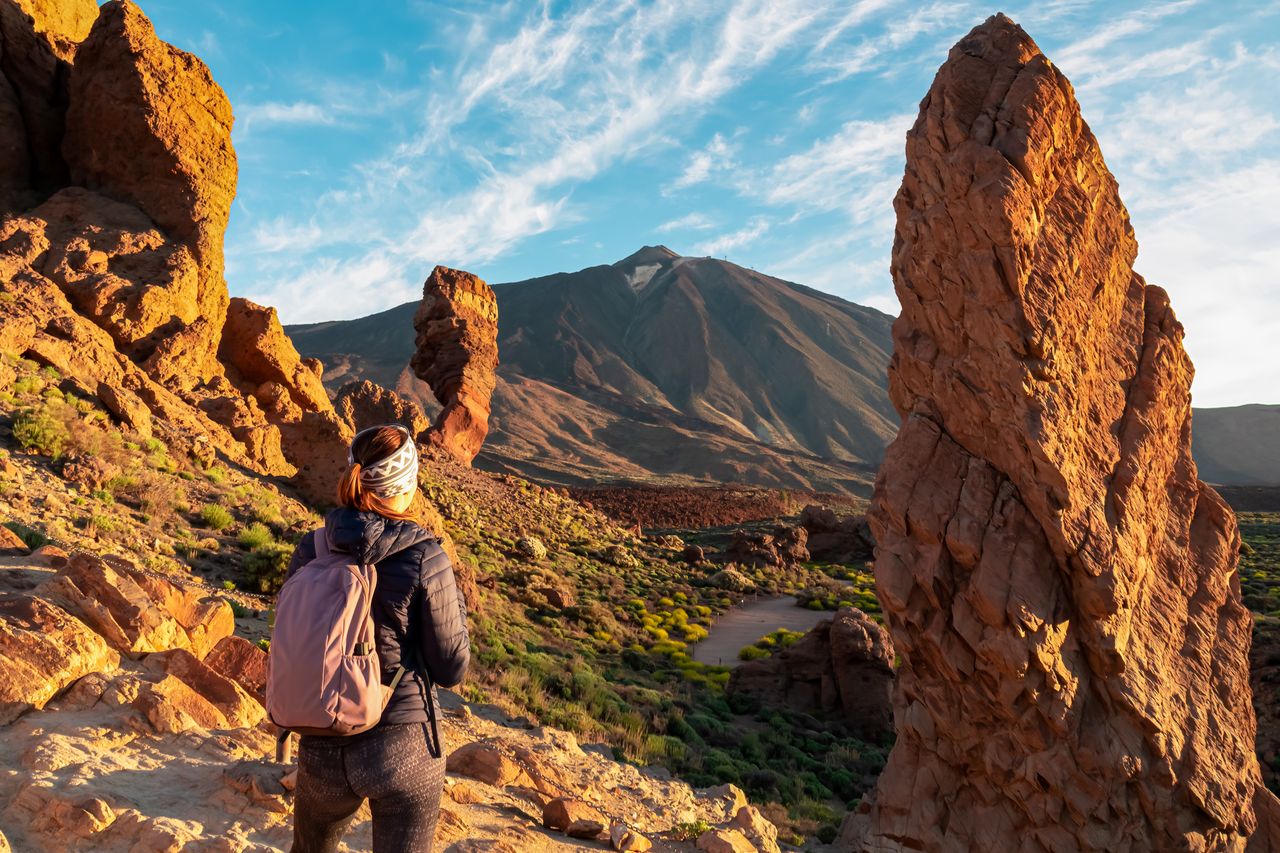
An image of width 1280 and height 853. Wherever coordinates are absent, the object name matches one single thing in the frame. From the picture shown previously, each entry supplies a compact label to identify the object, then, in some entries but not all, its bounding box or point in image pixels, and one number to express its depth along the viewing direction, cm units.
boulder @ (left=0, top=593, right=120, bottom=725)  459
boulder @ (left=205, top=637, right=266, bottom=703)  585
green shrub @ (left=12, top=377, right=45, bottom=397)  1271
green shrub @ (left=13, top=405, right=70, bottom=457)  1146
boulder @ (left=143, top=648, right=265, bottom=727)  546
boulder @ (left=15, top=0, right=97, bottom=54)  2059
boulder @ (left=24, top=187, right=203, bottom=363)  1627
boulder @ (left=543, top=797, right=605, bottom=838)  539
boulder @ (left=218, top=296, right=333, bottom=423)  2031
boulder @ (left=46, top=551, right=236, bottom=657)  552
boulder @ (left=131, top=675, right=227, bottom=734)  491
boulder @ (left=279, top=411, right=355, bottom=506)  1722
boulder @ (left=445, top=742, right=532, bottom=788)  599
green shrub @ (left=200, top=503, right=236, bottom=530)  1253
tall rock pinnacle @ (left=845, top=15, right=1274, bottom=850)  780
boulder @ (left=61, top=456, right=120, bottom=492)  1131
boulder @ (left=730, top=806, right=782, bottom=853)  728
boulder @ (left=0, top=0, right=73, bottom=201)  1858
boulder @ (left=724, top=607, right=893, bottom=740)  1600
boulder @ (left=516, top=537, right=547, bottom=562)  2652
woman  267
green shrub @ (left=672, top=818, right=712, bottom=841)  623
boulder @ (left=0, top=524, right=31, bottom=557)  744
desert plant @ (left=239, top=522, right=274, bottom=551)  1248
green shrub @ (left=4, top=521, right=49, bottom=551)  831
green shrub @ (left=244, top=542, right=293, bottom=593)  1129
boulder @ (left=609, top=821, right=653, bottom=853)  540
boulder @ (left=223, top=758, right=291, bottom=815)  428
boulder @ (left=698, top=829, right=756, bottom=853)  594
